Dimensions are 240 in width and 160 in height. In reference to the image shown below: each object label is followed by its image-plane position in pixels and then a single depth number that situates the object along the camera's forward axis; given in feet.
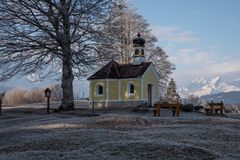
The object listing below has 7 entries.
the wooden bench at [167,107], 90.26
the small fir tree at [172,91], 189.98
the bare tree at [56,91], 266.08
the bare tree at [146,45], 169.27
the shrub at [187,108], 117.60
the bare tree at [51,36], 100.83
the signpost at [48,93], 98.02
